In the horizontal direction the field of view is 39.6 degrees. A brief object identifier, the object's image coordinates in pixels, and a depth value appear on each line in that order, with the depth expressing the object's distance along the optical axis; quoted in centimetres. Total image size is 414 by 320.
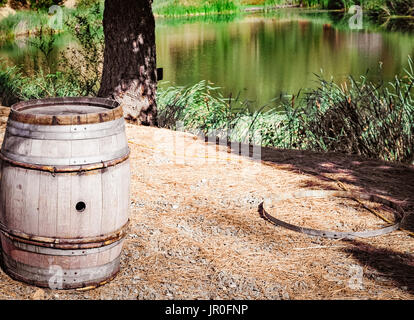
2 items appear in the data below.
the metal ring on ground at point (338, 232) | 441
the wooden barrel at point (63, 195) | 329
